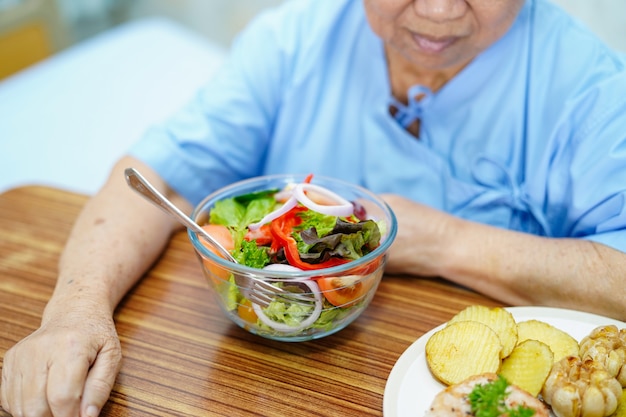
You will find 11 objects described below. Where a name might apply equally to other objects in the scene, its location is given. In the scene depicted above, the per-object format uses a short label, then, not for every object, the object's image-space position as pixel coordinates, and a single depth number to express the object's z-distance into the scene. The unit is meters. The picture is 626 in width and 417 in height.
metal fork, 0.96
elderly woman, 1.12
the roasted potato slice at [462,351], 0.90
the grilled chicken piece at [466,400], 0.81
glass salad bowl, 0.96
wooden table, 0.94
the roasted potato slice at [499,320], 0.95
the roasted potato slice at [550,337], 0.96
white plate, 0.88
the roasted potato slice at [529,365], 0.89
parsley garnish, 0.78
